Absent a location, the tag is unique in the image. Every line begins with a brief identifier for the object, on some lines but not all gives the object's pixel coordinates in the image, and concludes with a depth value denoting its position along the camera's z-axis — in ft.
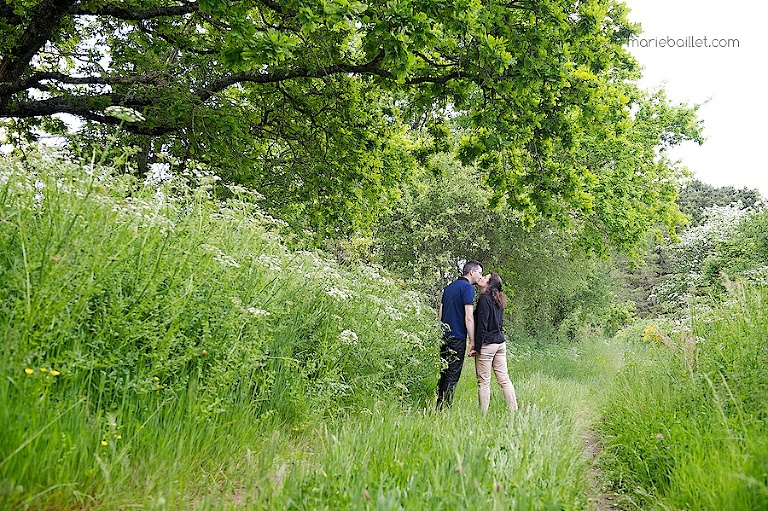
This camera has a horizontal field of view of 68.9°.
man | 26.35
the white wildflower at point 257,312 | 12.75
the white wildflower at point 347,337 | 16.96
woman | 25.80
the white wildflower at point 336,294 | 17.18
